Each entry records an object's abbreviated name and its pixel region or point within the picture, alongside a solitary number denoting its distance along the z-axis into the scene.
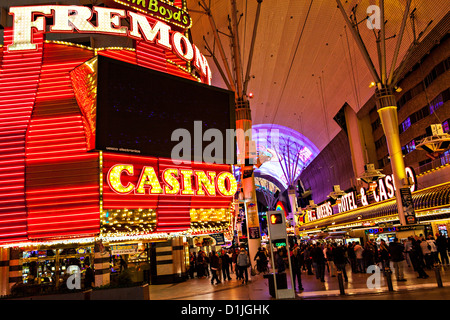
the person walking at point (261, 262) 23.05
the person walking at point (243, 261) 18.58
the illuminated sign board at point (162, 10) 16.67
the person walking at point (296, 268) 15.16
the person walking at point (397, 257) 14.72
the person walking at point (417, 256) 14.99
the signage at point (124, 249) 20.55
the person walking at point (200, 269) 26.80
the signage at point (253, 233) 22.52
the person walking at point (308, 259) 22.53
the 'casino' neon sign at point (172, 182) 12.97
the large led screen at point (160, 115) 13.08
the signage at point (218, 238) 35.06
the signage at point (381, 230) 21.73
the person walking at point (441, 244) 18.92
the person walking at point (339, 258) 15.76
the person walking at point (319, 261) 17.52
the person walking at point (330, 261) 20.16
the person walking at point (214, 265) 19.97
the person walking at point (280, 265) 13.48
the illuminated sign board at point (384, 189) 26.78
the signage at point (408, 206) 20.66
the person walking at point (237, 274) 21.33
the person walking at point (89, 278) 16.81
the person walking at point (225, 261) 21.24
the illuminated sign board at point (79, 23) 14.18
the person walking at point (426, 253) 17.17
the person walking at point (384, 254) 16.91
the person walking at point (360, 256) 18.91
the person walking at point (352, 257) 20.44
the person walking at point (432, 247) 17.28
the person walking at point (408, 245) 17.22
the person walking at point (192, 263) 27.62
